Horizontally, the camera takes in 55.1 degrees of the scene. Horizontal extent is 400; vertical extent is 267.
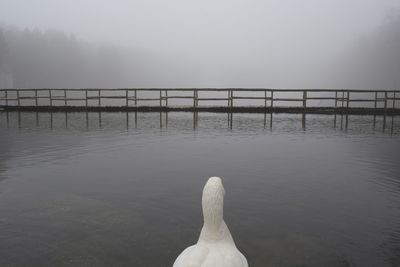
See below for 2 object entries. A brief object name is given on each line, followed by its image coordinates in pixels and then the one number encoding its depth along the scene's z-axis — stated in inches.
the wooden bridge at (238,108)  973.8
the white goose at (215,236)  102.1
